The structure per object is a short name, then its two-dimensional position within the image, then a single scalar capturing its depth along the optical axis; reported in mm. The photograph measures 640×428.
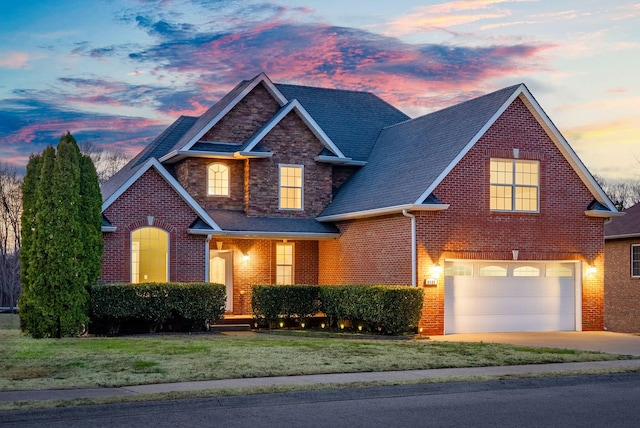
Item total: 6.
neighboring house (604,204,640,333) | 36531
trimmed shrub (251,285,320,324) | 27734
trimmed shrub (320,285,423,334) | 25094
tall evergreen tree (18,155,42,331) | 24255
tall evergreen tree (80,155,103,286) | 24781
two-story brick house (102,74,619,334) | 27188
